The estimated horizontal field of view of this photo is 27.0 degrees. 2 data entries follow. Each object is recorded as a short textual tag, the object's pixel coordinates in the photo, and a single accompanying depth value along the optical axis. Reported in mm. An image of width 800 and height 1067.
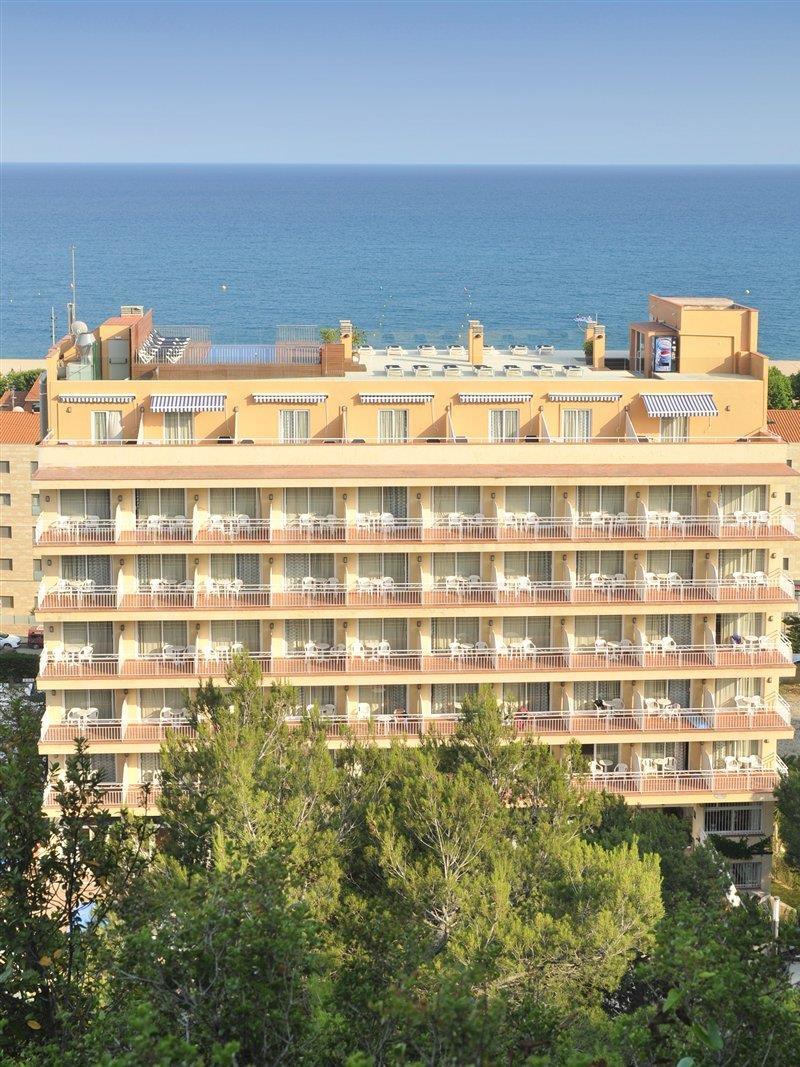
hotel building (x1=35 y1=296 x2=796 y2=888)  48969
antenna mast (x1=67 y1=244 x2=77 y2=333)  54850
